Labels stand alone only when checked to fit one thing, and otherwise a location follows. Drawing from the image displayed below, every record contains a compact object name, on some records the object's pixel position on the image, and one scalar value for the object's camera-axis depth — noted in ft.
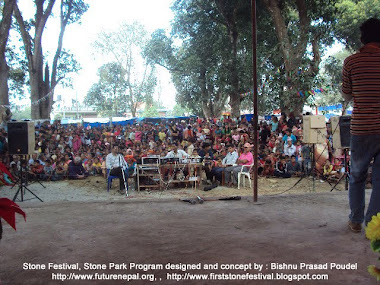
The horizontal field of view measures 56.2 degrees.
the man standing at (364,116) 9.35
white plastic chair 33.24
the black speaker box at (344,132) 21.94
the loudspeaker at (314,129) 27.14
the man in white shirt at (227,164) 34.91
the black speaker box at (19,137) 24.68
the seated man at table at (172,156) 34.14
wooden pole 14.06
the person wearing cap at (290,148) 38.50
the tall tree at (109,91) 119.03
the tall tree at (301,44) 48.89
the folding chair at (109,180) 32.94
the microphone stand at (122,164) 31.94
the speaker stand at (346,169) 22.06
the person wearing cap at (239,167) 33.91
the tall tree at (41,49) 62.69
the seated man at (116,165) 32.53
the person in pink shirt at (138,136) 60.04
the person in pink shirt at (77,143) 55.39
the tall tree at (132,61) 115.55
